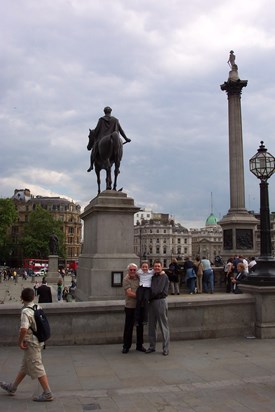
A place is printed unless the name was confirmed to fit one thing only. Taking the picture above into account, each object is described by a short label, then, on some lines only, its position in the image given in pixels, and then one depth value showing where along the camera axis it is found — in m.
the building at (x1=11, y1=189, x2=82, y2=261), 129.88
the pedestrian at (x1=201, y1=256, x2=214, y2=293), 20.66
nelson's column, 31.42
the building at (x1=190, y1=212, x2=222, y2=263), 185.48
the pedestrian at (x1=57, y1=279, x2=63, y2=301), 25.25
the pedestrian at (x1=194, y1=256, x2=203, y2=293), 20.72
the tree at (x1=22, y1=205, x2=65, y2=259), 105.19
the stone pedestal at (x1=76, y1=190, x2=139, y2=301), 13.66
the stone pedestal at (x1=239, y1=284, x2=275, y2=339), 10.10
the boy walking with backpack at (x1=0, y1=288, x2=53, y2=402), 5.87
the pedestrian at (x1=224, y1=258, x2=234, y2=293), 20.25
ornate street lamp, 10.50
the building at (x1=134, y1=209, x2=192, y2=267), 164.75
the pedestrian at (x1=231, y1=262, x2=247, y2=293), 13.59
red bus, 84.75
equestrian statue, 15.44
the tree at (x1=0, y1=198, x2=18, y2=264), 82.88
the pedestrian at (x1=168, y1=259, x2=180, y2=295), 19.88
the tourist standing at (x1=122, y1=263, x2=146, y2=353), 8.75
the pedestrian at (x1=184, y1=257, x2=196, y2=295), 20.28
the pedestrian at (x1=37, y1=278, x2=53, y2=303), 14.71
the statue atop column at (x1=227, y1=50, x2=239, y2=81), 37.28
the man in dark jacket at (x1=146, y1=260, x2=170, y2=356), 8.67
